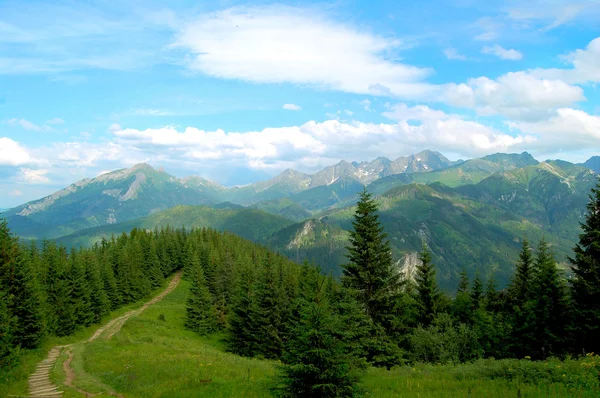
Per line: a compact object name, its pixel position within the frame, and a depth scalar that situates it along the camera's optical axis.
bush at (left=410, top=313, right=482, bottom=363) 35.31
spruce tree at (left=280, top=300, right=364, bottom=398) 13.71
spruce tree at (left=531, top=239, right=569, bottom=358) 34.28
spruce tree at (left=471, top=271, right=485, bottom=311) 57.38
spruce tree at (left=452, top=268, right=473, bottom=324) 54.51
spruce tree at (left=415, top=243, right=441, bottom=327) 47.38
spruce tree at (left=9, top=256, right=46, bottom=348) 36.03
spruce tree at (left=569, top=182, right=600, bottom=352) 31.41
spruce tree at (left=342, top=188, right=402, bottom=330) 33.47
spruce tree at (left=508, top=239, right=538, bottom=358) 35.56
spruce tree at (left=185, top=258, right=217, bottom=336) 62.94
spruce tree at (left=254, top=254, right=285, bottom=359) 47.67
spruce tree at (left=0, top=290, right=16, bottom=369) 27.05
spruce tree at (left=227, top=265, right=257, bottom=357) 50.08
